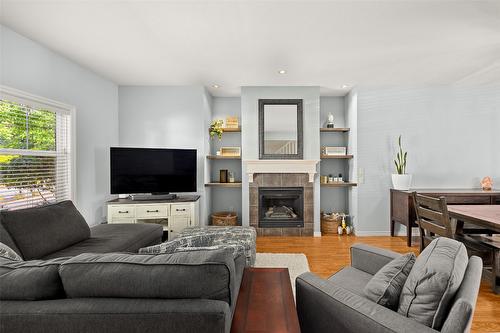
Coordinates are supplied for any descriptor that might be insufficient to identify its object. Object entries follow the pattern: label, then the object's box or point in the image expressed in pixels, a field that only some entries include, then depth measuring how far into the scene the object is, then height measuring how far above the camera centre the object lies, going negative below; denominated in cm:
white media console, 399 -68
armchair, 95 -61
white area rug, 317 -121
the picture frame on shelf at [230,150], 496 +33
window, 267 +20
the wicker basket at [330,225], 480 -105
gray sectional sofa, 93 -47
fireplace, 472 -63
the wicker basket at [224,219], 477 -93
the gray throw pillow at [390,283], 125 -57
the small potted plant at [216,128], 487 +73
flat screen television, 413 -4
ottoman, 154 -78
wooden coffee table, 112 -67
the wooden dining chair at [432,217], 256 -51
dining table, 243 -54
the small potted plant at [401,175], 435 -13
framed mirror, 473 +70
